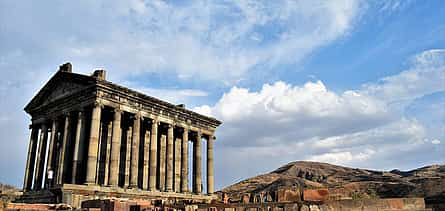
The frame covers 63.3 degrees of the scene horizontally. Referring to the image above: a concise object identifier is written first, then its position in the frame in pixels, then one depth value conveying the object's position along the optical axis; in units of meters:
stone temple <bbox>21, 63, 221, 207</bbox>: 24.94
